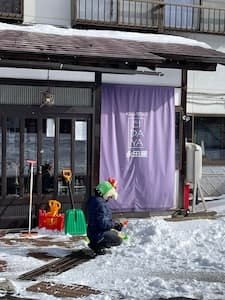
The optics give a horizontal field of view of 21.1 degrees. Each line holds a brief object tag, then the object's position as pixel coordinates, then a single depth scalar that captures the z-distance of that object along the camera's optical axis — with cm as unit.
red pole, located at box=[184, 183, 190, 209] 1282
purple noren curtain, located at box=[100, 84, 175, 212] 1207
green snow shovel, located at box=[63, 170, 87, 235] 1069
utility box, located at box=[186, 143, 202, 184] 1282
